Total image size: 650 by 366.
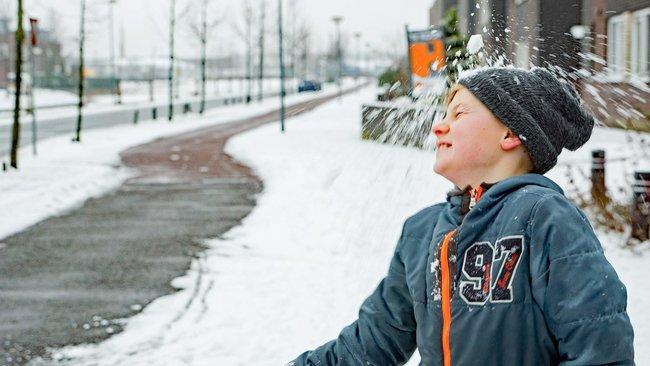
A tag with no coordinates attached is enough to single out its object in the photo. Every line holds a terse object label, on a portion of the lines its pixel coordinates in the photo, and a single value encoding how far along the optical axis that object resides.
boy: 1.62
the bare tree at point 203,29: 45.19
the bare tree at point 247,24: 60.09
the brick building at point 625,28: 20.52
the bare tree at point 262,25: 58.03
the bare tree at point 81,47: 26.89
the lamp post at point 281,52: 27.95
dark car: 73.80
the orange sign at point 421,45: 23.34
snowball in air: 2.11
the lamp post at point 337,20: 54.25
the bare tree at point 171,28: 38.50
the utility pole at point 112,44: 70.54
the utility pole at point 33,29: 18.03
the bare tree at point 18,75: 16.91
